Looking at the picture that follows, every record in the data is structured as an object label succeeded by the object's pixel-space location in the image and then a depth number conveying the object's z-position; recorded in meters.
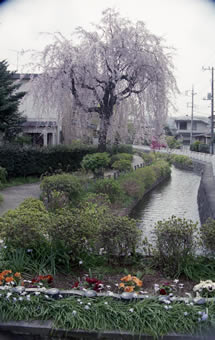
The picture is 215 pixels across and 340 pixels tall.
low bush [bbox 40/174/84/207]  10.46
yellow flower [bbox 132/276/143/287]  4.10
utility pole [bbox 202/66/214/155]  40.78
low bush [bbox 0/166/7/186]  13.45
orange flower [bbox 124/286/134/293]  3.97
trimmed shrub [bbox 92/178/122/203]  12.63
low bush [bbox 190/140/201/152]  48.95
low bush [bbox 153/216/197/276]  4.85
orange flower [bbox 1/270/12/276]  4.21
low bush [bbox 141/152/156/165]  28.50
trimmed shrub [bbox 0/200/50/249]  4.96
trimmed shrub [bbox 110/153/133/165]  21.31
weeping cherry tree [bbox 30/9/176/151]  15.19
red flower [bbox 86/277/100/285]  4.25
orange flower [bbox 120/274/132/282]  4.15
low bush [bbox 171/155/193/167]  33.62
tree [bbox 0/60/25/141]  17.50
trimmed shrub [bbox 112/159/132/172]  18.61
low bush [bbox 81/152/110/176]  14.89
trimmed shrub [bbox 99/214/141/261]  5.05
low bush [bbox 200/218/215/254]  4.96
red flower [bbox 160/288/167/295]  3.98
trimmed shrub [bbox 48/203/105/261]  4.87
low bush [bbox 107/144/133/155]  23.27
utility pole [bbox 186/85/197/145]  56.32
